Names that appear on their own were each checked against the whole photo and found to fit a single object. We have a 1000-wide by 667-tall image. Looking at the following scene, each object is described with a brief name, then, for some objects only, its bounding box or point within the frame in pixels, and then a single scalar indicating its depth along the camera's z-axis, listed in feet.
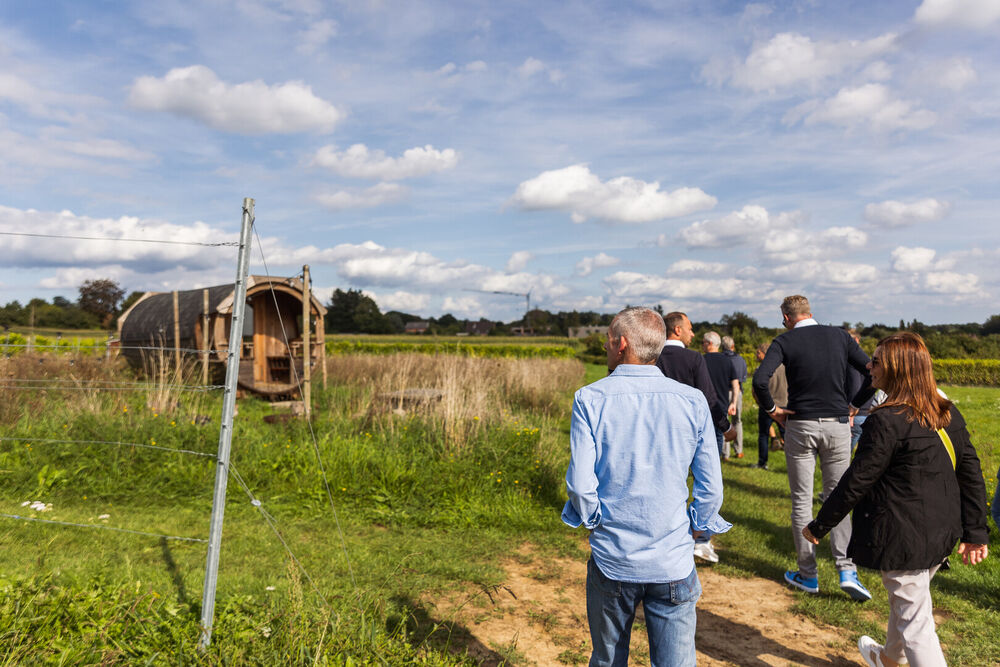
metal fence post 9.56
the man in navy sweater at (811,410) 14.84
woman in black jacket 9.63
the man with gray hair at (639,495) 7.48
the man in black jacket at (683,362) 15.75
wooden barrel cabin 48.55
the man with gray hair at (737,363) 27.86
